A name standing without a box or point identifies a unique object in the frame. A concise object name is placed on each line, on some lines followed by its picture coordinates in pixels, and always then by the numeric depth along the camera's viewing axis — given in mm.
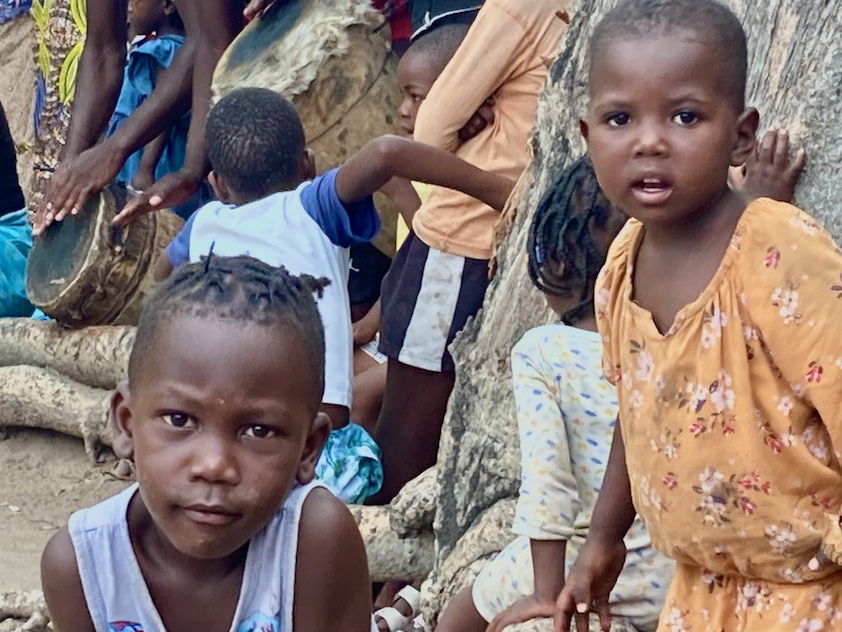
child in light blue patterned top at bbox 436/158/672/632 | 2242
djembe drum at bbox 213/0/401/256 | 4918
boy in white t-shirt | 3398
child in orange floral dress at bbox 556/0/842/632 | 1681
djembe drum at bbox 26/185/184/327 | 5086
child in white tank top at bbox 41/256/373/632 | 1708
